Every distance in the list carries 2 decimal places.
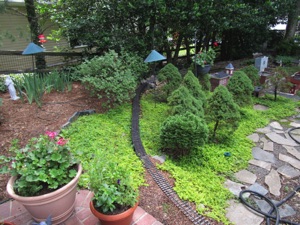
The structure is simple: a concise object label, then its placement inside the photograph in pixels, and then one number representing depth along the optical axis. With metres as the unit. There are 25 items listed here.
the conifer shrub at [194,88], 4.16
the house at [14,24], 8.08
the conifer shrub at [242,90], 4.45
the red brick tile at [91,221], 1.94
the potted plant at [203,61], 5.66
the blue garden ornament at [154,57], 4.18
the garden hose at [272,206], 2.32
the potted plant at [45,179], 1.72
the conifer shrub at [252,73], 5.43
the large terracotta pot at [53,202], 1.70
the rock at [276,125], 4.36
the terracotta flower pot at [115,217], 1.72
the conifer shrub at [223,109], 3.48
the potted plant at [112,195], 1.73
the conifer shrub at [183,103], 3.39
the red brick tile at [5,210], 2.02
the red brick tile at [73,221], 1.94
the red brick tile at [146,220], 2.00
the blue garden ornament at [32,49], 4.18
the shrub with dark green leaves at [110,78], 4.11
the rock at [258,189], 2.73
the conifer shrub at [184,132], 2.91
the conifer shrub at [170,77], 4.89
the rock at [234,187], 2.68
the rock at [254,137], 3.90
